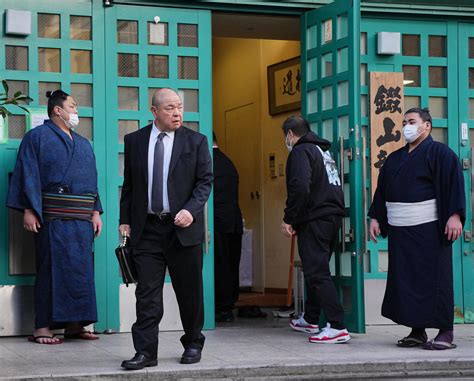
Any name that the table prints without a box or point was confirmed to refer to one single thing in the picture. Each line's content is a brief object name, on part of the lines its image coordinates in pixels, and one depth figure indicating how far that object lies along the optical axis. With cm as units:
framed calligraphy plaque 1172
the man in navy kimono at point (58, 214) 817
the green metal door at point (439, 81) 957
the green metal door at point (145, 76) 886
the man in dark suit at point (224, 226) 1010
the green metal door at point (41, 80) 856
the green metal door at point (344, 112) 859
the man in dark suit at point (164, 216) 682
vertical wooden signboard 934
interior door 1295
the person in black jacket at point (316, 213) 823
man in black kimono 787
